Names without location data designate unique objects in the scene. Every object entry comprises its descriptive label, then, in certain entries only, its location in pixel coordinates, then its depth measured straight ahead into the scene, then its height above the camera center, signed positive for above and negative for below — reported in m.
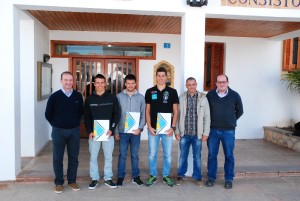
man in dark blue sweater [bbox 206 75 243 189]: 4.47 -0.58
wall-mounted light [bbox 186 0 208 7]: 4.74 +1.29
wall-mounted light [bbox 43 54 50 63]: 6.61 +0.55
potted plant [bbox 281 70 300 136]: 7.11 +0.08
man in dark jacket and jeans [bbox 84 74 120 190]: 4.26 -0.44
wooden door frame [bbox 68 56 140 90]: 7.41 +0.50
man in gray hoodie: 4.40 -0.59
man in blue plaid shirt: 4.43 -0.57
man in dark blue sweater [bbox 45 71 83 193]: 4.16 -0.55
